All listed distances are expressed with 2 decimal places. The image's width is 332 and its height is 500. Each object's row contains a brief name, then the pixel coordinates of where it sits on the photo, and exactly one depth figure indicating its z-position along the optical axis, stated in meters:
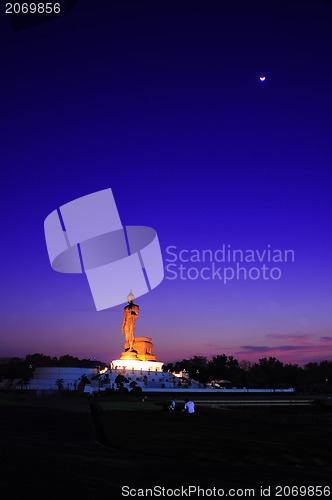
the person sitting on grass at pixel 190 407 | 31.88
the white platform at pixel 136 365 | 100.90
